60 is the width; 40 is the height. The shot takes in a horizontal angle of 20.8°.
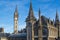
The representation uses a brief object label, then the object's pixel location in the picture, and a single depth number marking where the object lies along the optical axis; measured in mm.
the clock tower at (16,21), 89362
